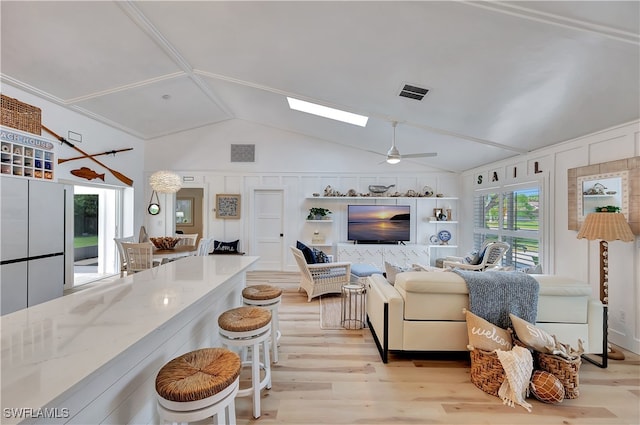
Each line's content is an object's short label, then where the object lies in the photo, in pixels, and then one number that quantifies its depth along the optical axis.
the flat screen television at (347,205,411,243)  6.34
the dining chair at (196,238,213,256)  4.63
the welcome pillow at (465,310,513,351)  2.29
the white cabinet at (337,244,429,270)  6.16
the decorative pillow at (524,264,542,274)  3.17
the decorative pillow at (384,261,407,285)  3.14
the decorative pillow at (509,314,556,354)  2.20
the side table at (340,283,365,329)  3.49
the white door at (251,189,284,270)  6.64
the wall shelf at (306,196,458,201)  6.31
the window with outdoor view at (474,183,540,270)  4.28
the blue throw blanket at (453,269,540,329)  2.45
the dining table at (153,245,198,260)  4.09
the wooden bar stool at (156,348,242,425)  1.14
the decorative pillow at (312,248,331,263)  4.63
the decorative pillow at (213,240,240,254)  6.39
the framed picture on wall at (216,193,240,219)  6.60
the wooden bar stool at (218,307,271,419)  1.83
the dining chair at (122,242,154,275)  3.79
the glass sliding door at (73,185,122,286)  5.79
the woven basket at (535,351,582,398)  2.14
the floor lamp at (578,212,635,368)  2.57
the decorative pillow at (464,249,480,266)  4.45
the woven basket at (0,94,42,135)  3.44
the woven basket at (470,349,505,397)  2.20
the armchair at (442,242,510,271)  4.29
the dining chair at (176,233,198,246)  5.25
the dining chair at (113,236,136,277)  4.00
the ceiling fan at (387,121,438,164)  3.90
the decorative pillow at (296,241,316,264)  4.48
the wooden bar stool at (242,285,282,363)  2.45
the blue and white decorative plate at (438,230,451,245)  6.38
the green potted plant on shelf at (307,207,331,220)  6.42
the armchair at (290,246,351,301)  4.43
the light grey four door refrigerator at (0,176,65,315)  3.01
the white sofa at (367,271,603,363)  2.54
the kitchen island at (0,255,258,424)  0.77
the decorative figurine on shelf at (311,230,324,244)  6.46
